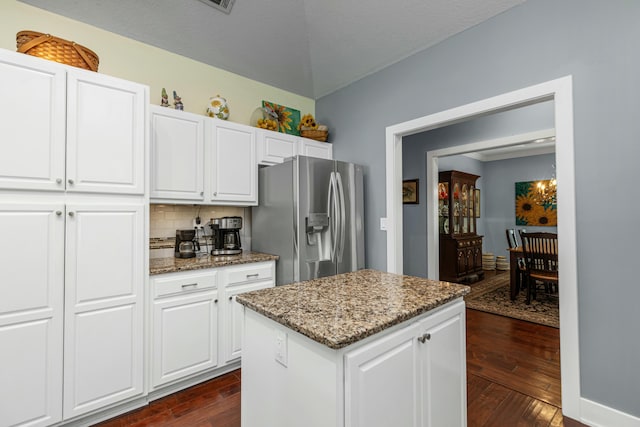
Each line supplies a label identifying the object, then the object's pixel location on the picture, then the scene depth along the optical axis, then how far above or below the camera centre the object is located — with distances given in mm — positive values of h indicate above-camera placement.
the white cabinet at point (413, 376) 938 -602
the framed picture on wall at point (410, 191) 4421 +388
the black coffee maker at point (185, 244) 2506 -222
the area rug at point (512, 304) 3603 -1234
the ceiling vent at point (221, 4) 2408 +1774
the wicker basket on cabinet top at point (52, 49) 1709 +1016
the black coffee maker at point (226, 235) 2615 -165
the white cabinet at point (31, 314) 1555 -524
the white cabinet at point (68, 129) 1584 +530
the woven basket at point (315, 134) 3373 +957
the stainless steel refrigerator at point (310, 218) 2572 -4
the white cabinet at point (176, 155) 2275 +512
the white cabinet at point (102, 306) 1727 -538
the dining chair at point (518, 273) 4296 -841
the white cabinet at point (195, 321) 2049 -773
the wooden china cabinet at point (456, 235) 5129 -331
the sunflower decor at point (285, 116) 3275 +1170
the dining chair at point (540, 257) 3969 -563
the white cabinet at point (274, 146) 2902 +730
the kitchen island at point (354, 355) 927 -509
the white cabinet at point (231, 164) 2570 +495
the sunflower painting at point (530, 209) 6449 +152
